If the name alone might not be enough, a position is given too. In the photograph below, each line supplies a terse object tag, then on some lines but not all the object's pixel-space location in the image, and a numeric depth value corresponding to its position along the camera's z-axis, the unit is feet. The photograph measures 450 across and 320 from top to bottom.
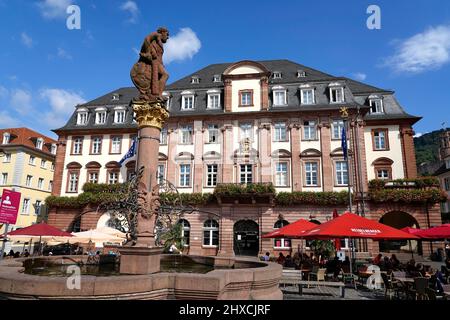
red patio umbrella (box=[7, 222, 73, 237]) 50.23
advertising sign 40.42
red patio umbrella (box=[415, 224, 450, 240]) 46.57
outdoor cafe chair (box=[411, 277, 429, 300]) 30.99
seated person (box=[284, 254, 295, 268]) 62.06
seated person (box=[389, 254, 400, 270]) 57.31
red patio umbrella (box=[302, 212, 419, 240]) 36.91
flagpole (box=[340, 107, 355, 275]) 64.49
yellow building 131.85
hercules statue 31.83
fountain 15.88
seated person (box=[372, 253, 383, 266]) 59.31
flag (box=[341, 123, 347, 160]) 66.44
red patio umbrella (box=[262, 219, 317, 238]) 51.39
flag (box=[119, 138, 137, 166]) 83.51
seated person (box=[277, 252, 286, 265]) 65.02
